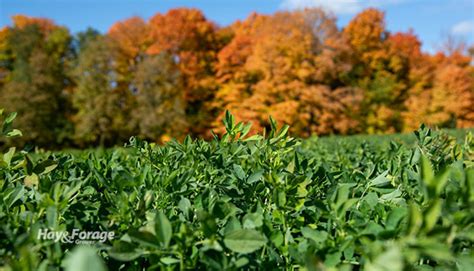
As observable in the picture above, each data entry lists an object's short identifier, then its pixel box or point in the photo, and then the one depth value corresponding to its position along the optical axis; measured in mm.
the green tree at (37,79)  28969
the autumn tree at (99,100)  28750
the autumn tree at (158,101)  27938
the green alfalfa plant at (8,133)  1478
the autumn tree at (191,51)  30359
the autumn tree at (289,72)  27938
